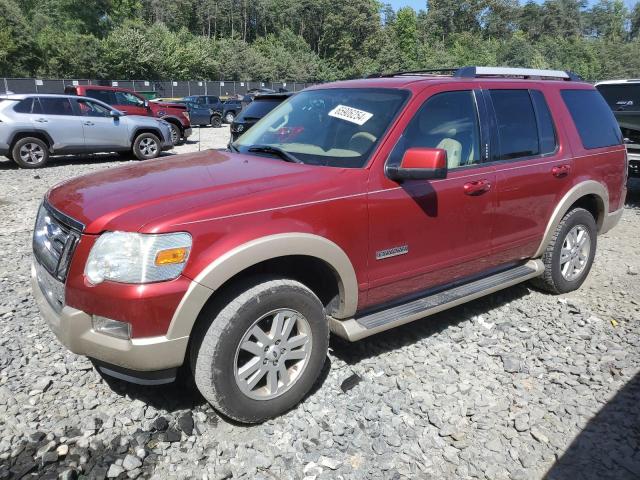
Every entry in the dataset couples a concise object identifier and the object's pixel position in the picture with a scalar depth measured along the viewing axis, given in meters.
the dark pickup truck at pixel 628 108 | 8.38
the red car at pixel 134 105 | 16.38
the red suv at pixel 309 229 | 2.55
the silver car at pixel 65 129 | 11.19
